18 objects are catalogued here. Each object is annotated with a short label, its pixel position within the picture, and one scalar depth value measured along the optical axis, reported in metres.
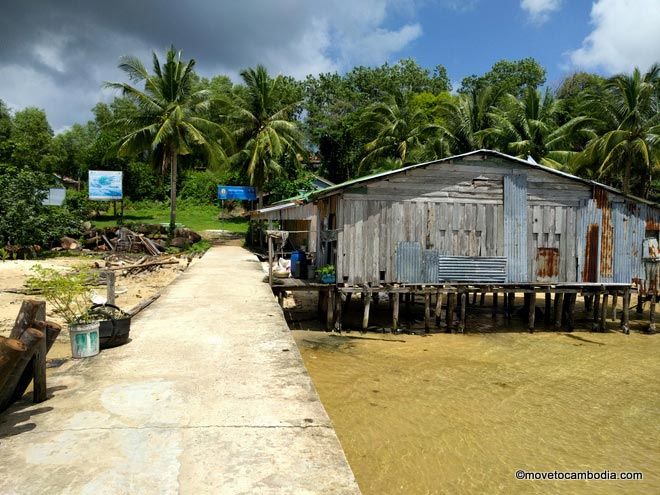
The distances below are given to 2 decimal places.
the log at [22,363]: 4.56
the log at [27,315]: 4.88
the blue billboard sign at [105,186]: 30.55
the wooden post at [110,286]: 8.91
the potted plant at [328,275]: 13.24
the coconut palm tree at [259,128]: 28.36
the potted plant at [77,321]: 6.43
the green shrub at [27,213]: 22.44
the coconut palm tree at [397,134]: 28.00
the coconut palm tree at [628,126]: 19.92
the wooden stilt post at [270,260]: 13.84
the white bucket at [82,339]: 6.41
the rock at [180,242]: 26.62
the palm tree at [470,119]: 24.94
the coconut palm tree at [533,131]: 22.66
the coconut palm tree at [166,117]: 25.53
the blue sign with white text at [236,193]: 32.09
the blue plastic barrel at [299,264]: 15.09
